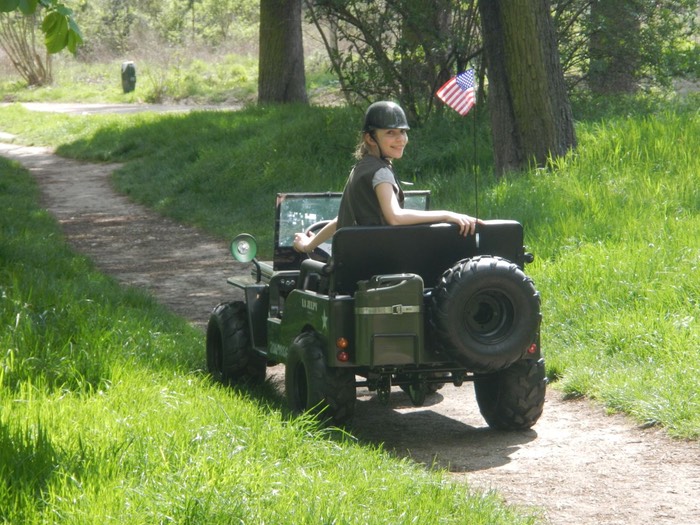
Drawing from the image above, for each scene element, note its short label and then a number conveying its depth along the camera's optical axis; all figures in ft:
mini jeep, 35.99
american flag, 48.17
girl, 37.91
